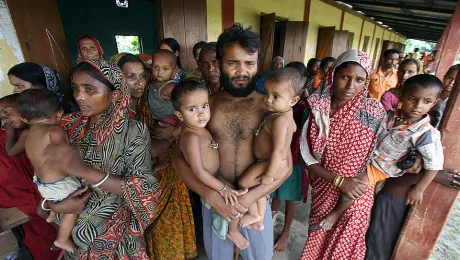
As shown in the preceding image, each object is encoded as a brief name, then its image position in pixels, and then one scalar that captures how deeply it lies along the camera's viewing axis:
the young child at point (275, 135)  1.45
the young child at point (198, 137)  1.51
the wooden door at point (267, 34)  5.89
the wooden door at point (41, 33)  2.61
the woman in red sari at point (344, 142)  1.77
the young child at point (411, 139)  1.63
